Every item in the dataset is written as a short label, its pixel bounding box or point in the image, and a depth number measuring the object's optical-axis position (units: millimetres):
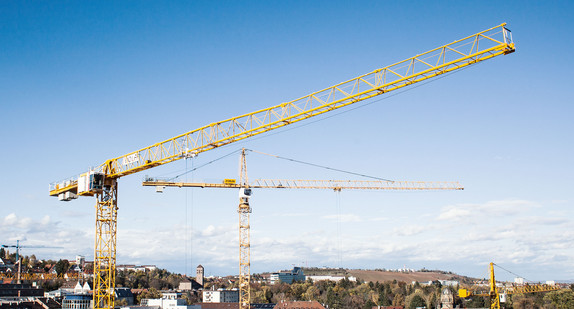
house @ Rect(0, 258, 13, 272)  183575
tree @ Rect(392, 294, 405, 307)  146375
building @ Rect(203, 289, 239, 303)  172750
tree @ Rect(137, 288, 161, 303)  149162
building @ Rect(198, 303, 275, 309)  137625
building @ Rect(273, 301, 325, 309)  129750
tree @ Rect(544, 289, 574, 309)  109812
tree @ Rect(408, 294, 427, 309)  132625
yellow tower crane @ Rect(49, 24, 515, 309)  56094
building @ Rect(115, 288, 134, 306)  135875
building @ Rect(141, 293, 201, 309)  115125
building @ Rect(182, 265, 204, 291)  197500
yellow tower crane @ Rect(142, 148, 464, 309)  84812
